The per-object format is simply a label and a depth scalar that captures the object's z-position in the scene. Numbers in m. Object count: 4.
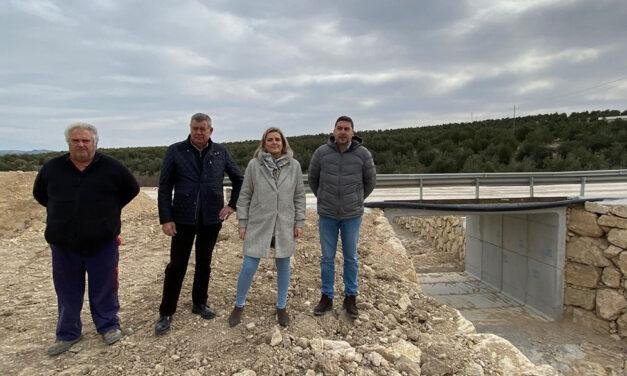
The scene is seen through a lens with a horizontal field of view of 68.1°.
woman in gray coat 4.18
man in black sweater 3.82
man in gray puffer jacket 4.59
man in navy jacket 4.15
